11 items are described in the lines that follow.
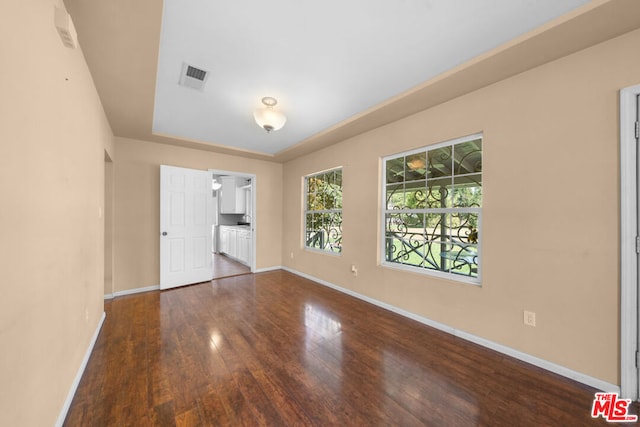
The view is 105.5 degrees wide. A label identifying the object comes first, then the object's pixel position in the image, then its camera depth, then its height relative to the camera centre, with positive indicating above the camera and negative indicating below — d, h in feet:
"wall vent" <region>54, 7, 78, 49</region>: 4.33 +3.32
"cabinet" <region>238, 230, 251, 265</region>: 18.94 -2.84
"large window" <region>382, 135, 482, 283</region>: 8.51 +0.13
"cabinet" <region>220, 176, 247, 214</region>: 23.21 +1.52
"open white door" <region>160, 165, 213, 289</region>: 13.44 -0.87
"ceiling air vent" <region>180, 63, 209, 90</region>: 7.34 +4.26
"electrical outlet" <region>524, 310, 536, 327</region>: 6.83 -2.98
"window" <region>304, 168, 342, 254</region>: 14.25 +0.04
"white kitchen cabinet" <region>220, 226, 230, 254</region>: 23.25 -2.81
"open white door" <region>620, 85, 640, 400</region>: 5.46 -0.69
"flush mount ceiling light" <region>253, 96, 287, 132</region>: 9.10 +3.57
